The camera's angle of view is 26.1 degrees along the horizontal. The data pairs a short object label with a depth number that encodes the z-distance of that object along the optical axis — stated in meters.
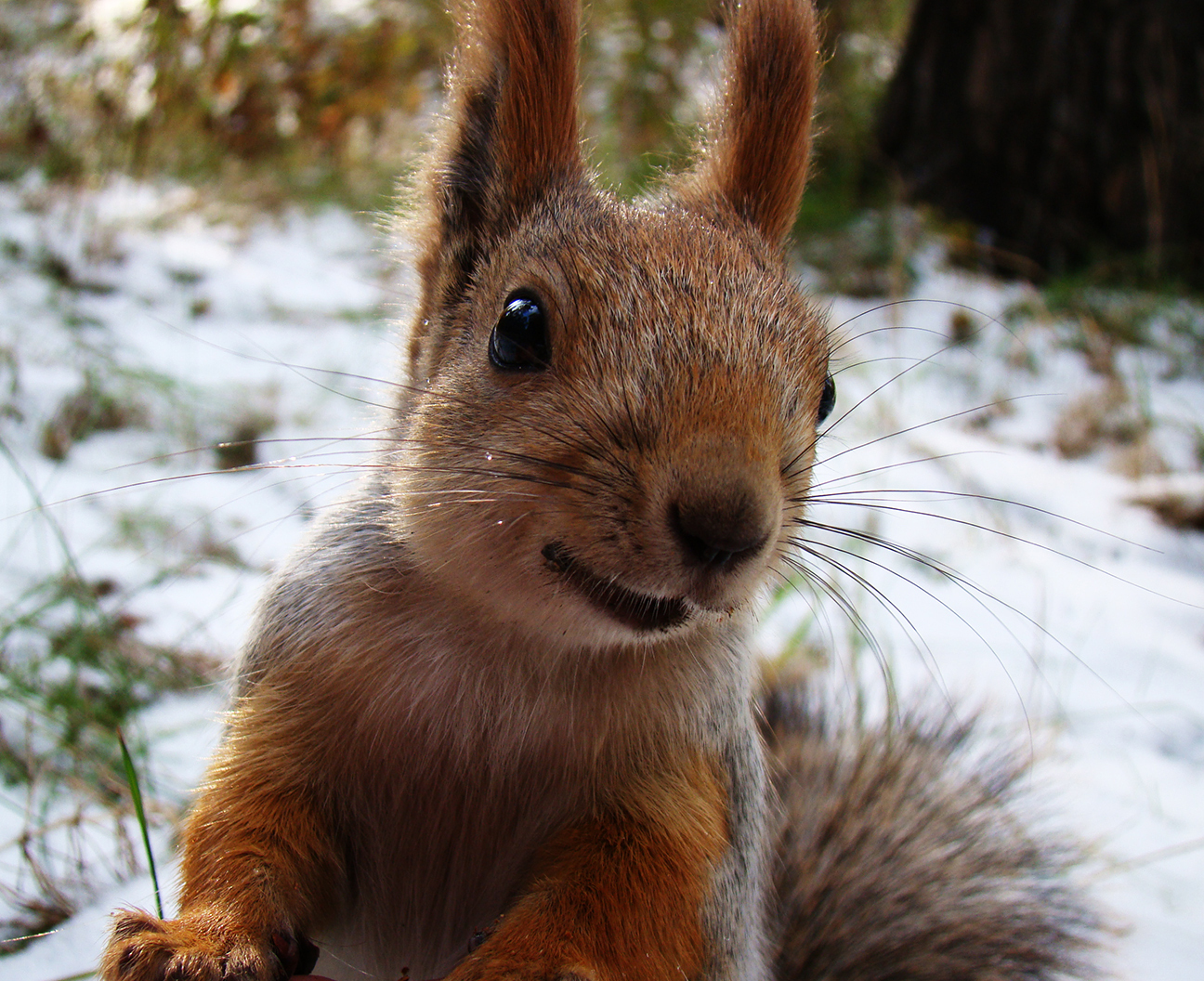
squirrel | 0.26
